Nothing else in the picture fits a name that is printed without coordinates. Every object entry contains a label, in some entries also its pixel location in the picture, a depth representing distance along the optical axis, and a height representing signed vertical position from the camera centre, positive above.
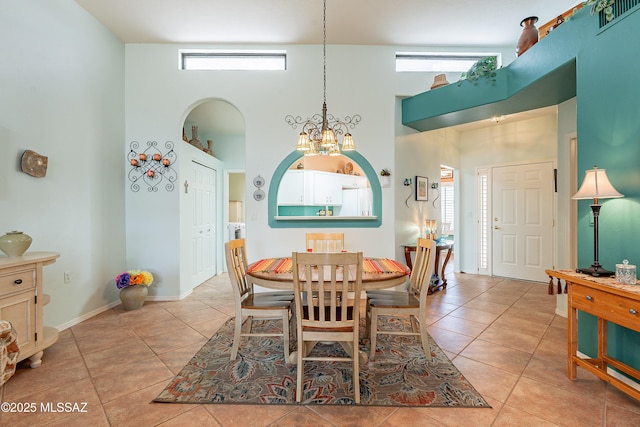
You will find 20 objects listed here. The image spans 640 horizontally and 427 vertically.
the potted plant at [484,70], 3.30 +1.64
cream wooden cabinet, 2.03 -0.64
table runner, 2.38 -0.47
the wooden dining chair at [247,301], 2.28 -0.75
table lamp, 1.92 +0.13
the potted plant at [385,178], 3.97 +0.48
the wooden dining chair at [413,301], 2.33 -0.76
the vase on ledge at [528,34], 3.01 +1.86
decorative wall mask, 2.59 +0.46
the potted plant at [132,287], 3.46 -0.90
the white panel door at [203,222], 4.49 -0.15
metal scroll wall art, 3.86 +0.57
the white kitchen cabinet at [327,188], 5.50 +0.47
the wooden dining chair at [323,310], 1.78 -0.63
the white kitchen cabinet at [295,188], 5.39 +0.46
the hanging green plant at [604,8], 2.05 +1.47
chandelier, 3.87 +1.24
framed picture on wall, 4.43 +0.38
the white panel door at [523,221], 4.76 -0.14
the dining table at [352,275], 2.14 -0.48
